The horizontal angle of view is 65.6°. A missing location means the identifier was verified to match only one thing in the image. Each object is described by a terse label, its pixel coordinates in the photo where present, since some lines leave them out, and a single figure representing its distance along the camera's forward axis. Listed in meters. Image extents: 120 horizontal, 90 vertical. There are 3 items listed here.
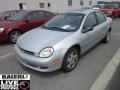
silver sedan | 2.16
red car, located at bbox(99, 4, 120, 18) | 8.89
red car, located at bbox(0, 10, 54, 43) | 4.02
